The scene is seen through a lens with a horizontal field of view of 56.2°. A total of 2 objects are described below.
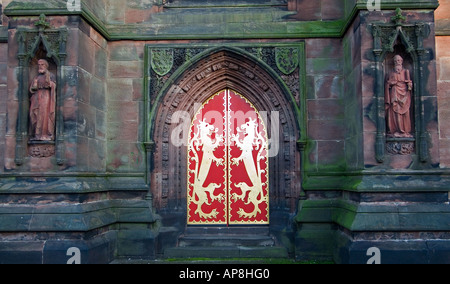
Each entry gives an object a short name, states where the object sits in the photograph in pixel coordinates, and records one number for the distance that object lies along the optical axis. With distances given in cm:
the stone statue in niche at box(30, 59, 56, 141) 688
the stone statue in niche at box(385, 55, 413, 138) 673
